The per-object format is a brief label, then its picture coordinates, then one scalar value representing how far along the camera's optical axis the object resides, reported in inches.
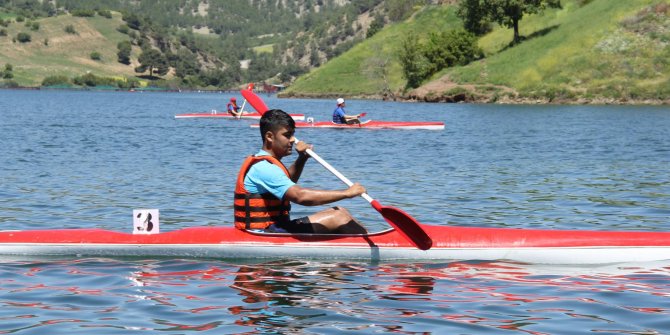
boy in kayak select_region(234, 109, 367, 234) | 454.0
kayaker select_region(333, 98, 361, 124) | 1778.9
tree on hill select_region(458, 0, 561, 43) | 4069.9
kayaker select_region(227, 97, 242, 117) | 2293.3
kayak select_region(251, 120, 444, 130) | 1802.4
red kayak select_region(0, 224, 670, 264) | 475.8
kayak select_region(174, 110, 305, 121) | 2337.4
